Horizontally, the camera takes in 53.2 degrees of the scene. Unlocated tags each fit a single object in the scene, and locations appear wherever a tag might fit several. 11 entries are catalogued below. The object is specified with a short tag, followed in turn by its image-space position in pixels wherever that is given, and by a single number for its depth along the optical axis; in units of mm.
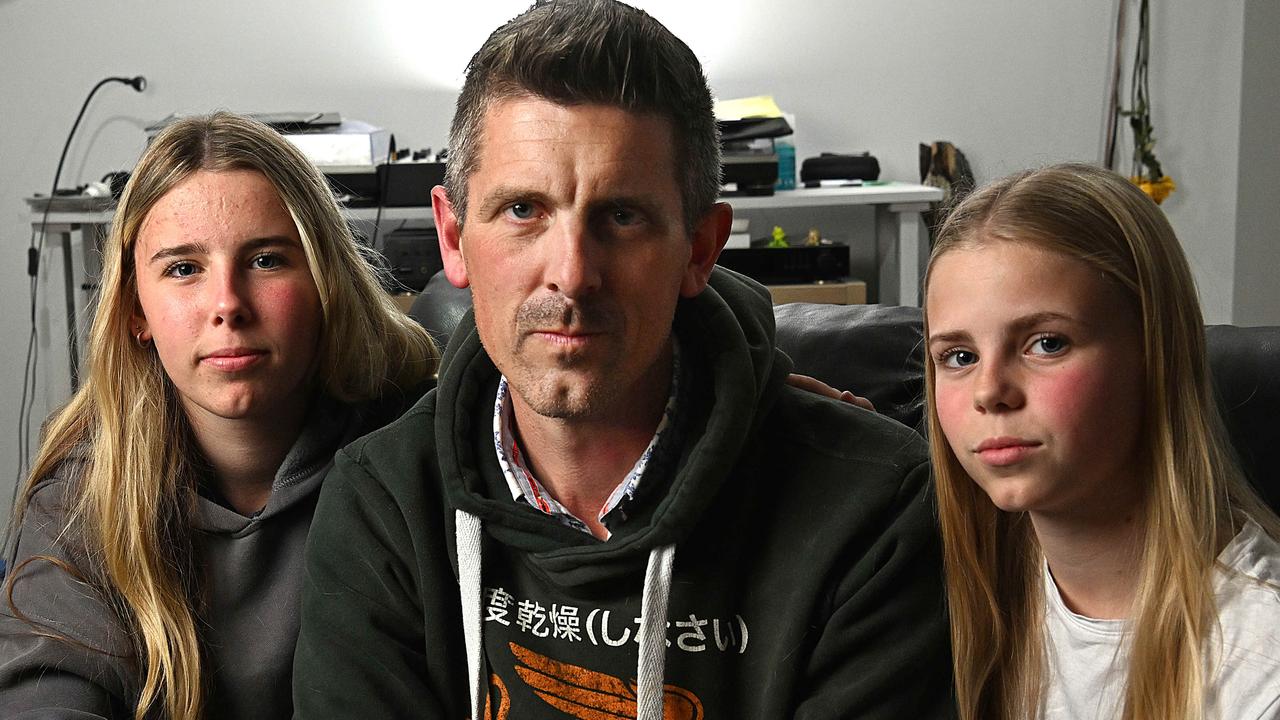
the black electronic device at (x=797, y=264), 3246
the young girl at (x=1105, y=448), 1020
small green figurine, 3364
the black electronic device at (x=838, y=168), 3553
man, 1112
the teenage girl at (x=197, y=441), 1407
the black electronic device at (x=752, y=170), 3184
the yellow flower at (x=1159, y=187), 3674
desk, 3161
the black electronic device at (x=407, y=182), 3160
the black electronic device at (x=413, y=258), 3232
